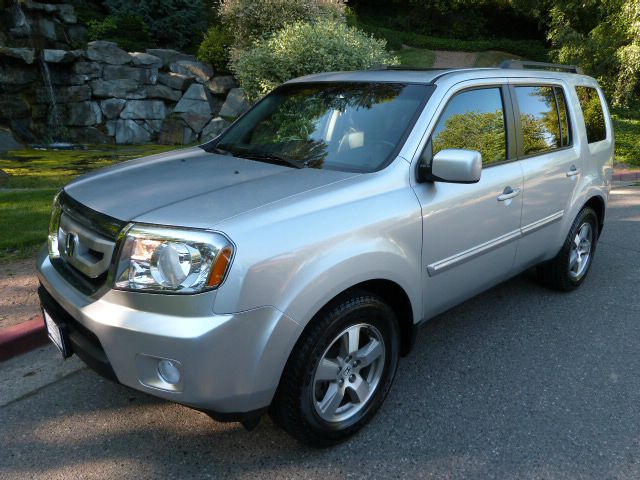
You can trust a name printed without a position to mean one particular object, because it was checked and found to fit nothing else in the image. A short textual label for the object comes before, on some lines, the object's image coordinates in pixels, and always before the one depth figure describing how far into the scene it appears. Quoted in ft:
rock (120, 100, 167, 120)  46.75
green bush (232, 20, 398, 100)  30.89
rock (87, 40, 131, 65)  47.11
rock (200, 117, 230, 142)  45.73
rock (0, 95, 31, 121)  43.69
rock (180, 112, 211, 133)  46.39
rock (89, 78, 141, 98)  46.93
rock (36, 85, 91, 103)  46.57
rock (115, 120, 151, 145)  46.50
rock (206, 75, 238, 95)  48.72
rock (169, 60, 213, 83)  48.88
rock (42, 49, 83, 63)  45.39
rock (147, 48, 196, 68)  49.37
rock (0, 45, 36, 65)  43.66
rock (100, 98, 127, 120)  46.75
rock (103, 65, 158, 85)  47.21
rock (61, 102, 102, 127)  46.68
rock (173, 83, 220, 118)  47.06
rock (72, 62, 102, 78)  46.60
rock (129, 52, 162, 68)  47.50
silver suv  7.50
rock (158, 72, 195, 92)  47.85
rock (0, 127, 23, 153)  38.99
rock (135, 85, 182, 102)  47.36
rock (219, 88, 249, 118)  46.96
